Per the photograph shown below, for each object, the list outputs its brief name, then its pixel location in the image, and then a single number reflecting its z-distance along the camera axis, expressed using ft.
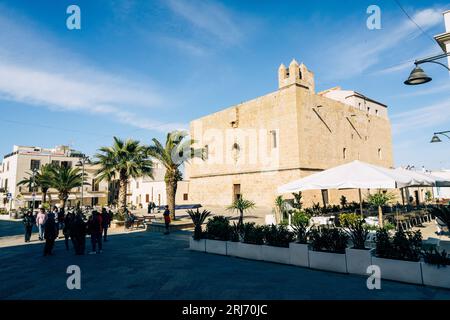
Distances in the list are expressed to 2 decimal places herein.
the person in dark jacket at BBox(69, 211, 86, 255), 31.55
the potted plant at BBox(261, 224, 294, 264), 24.57
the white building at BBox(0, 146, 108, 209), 138.92
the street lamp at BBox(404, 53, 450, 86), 21.84
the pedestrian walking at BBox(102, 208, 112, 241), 39.21
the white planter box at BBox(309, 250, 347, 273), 21.20
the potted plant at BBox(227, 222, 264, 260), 26.50
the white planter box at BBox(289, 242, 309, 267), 23.09
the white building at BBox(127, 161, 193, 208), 140.87
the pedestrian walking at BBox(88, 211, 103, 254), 32.40
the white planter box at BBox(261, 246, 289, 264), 24.40
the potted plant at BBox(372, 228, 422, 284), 18.10
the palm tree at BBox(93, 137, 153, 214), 68.33
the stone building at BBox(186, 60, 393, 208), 84.89
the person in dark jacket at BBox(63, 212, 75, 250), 36.60
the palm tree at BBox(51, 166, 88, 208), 96.99
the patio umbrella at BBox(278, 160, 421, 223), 29.55
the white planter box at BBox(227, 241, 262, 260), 26.31
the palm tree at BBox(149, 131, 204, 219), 59.11
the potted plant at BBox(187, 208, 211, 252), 31.58
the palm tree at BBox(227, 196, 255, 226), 41.45
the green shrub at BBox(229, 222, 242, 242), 28.73
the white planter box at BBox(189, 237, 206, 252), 31.42
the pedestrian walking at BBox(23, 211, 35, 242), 42.17
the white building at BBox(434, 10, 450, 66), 40.73
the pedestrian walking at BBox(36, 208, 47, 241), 41.32
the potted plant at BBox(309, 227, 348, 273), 21.38
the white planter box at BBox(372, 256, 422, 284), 17.93
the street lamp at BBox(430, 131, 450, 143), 48.77
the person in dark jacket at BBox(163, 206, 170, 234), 46.02
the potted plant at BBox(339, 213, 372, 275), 20.11
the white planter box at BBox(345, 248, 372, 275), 20.06
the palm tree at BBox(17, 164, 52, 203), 99.96
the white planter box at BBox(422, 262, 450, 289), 16.89
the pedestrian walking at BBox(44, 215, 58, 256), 31.51
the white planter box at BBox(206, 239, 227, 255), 29.25
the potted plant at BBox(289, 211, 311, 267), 23.15
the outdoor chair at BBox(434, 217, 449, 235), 35.60
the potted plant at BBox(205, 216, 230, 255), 29.60
